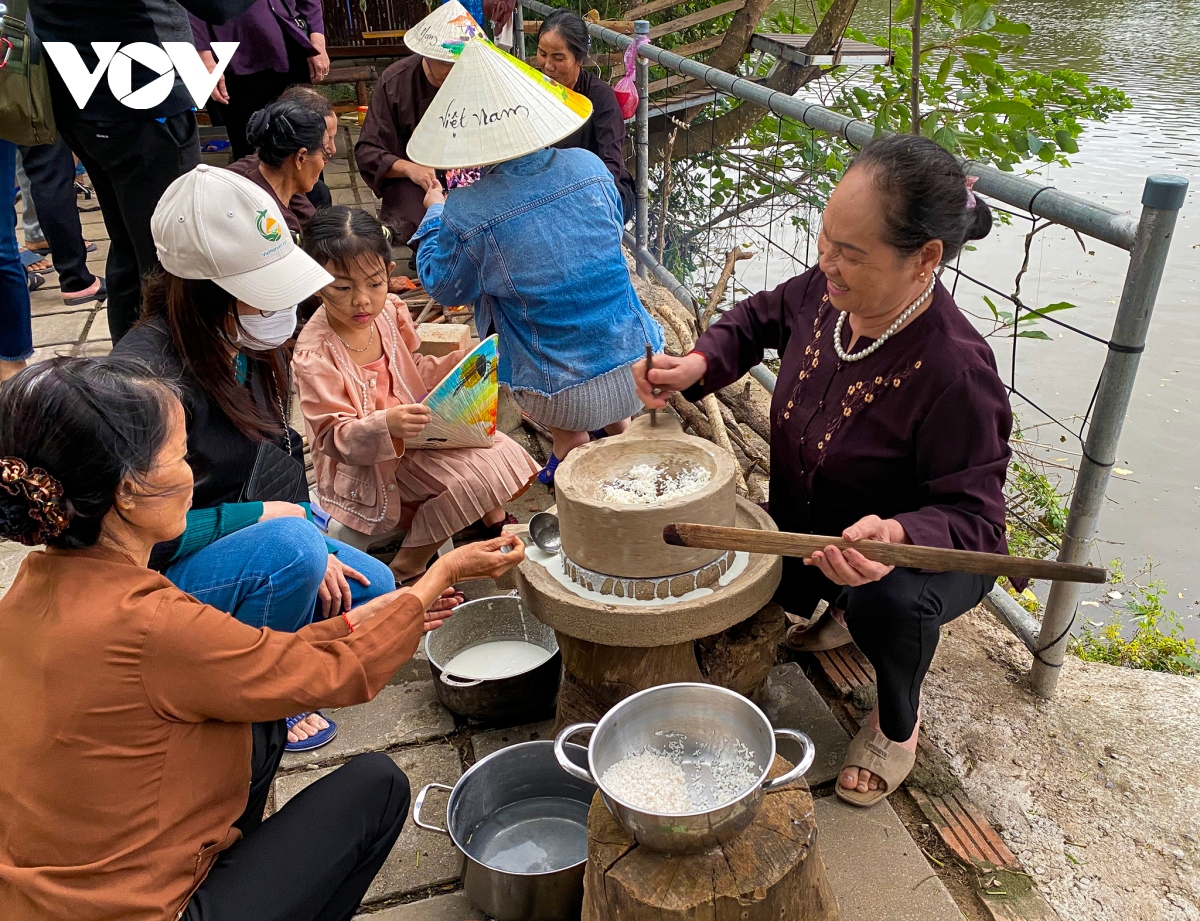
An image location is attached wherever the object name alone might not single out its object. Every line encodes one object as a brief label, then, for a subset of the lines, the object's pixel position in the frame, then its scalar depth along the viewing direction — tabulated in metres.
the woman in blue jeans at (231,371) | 2.27
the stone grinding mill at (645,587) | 2.21
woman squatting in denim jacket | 3.04
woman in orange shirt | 1.50
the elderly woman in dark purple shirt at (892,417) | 2.03
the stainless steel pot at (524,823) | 2.07
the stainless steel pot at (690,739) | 1.77
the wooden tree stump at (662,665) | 2.38
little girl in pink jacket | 2.98
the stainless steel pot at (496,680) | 2.64
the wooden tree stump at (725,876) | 1.73
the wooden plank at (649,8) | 6.58
